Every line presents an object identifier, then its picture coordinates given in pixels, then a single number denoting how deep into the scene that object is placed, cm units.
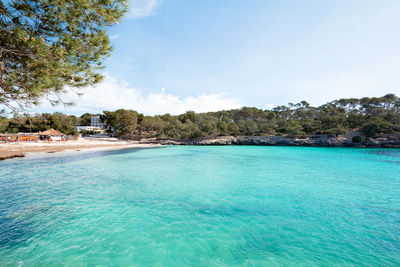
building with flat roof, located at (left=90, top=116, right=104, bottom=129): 8135
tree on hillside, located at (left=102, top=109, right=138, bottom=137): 4403
